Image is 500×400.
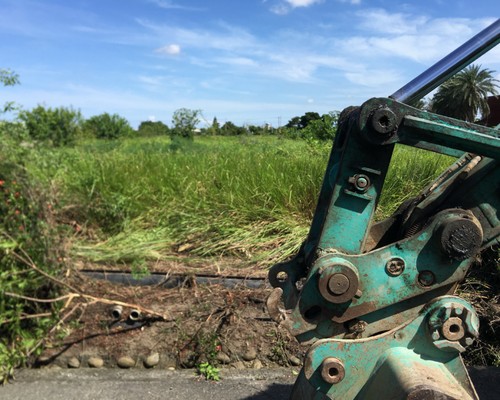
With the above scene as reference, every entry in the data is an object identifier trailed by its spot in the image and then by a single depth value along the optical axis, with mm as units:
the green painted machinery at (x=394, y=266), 1614
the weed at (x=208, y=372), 3080
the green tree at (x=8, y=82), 4238
